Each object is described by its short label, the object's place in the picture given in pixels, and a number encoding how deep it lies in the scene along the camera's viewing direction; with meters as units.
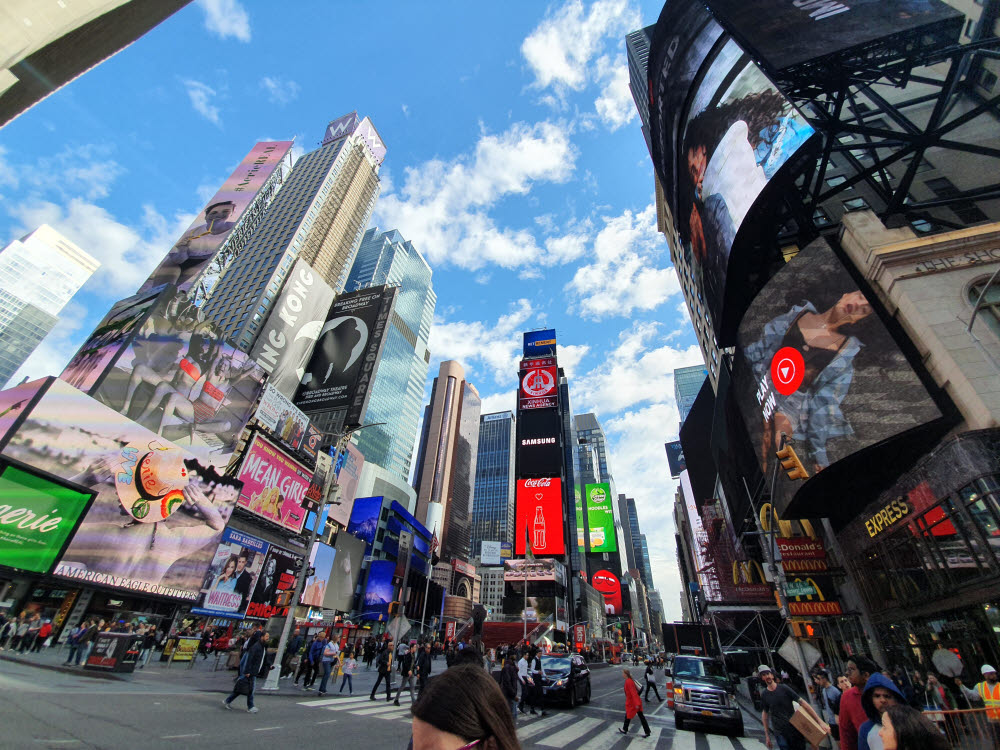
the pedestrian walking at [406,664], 16.19
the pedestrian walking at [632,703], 11.56
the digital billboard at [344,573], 58.06
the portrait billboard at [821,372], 15.85
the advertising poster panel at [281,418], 41.69
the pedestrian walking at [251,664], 10.38
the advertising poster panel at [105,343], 29.48
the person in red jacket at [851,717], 5.19
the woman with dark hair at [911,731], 2.61
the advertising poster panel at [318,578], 50.59
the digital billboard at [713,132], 22.55
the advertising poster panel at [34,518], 22.09
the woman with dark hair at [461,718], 1.59
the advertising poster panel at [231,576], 33.62
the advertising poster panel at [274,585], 38.12
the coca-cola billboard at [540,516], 71.12
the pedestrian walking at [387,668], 15.09
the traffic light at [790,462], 11.31
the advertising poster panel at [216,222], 40.12
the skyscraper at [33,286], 143.38
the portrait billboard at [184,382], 30.84
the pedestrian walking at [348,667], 16.29
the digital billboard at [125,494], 24.75
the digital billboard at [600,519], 99.94
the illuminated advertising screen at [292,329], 42.69
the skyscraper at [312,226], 95.31
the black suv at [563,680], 15.80
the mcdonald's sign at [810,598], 20.86
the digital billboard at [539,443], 78.44
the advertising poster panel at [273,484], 39.53
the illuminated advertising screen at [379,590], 67.94
